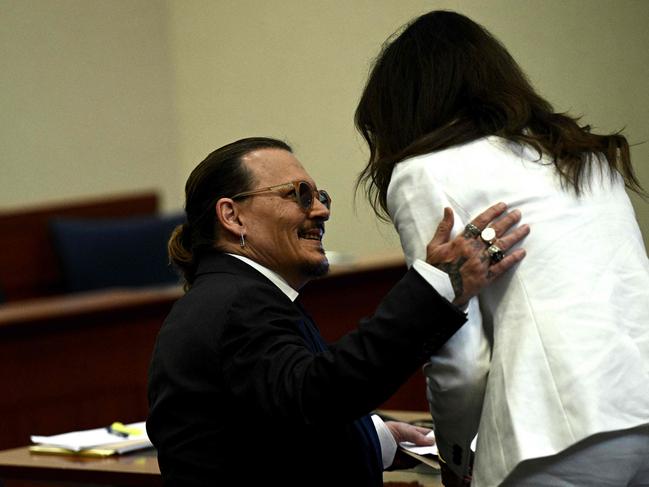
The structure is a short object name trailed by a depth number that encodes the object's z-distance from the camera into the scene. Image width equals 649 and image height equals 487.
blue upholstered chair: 12.85
